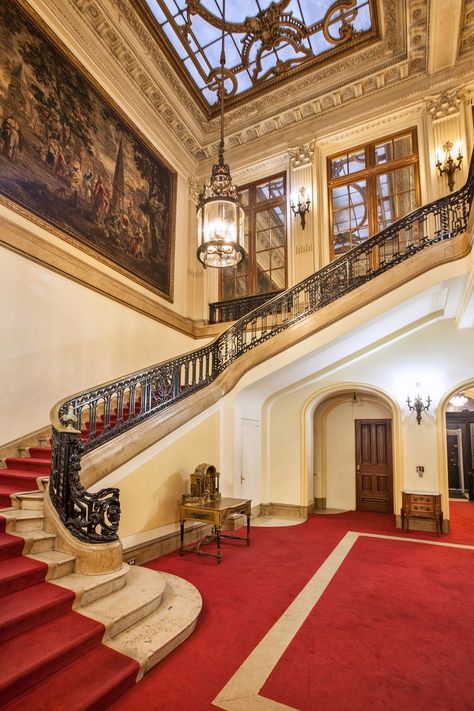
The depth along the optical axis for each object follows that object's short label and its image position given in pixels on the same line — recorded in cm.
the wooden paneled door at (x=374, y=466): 848
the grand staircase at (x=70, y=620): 223
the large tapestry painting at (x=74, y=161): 593
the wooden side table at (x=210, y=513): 491
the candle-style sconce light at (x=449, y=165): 783
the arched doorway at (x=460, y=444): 1134
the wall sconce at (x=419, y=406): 700
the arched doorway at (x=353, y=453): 855
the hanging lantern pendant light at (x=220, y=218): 519
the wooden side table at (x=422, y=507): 655
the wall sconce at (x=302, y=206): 927
